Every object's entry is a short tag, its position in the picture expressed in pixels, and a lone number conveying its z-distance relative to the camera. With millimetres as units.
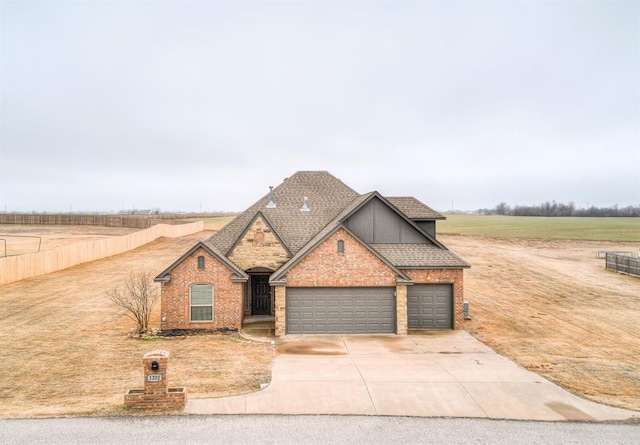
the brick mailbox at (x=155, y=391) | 10789
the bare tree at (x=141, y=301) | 19438
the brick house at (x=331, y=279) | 19516
